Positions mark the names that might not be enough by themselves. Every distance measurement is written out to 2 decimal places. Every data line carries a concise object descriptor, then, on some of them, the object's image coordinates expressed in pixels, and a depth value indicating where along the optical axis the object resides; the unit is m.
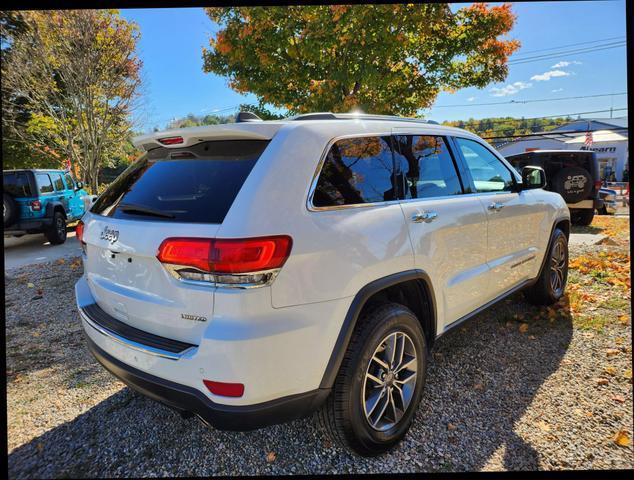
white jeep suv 1.75
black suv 9.91
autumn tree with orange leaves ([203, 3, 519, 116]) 6.62
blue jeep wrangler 9.05
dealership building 36.22
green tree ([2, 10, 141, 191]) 11.84
